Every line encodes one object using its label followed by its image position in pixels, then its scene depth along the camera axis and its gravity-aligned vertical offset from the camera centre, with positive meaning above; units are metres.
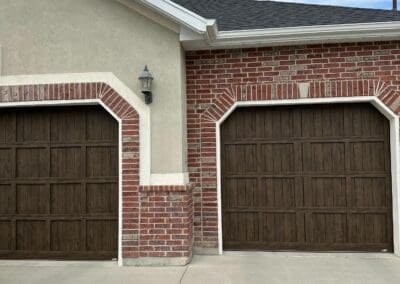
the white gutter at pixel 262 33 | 5.33 +1.92
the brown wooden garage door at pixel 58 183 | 5.94 -0.22
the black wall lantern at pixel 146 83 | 5.46 +1.20
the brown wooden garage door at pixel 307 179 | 6.01 -0.20
